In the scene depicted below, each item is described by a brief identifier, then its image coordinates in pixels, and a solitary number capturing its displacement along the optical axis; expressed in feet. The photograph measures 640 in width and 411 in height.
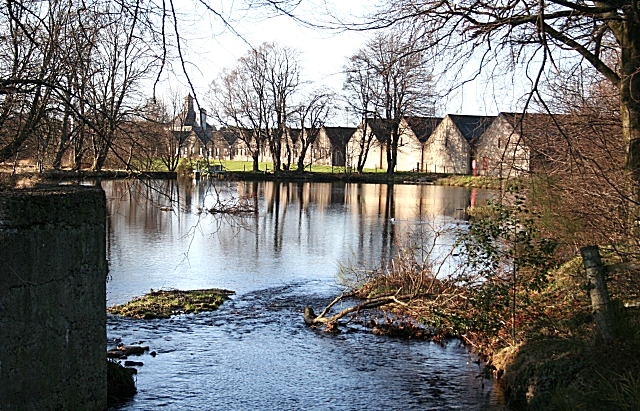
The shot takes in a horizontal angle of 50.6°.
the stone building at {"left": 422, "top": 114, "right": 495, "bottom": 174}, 242.99
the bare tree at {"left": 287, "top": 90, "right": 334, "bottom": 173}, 234.17
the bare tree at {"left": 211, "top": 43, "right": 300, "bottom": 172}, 200.95
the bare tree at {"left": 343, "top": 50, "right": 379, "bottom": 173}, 204.56
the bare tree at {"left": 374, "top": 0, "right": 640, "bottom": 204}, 29.25
